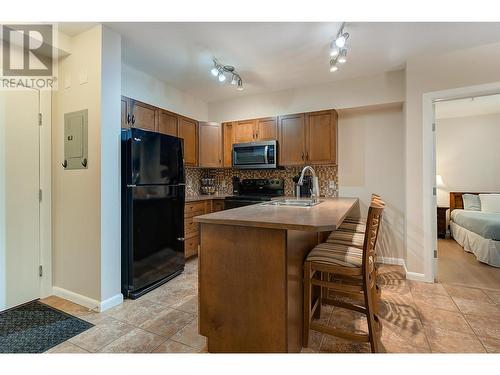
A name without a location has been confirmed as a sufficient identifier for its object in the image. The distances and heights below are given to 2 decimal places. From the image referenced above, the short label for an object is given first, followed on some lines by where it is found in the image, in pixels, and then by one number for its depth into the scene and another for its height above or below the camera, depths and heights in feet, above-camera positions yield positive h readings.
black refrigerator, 7.71 -0.77
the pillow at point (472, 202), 15.02 -1.06
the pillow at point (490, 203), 14.03 -1.05
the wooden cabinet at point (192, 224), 11.07 -1.71
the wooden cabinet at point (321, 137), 11.12 +2.29
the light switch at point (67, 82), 7.67 +3.39
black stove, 12.14 -0.19
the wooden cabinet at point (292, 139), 11.70 +2.32
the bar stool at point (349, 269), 5.01 -1.76
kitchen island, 4.60 -1.87
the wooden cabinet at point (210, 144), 13.25 +2.36
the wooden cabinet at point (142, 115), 9.41 +2.94
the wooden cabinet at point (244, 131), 12.89 +3.01
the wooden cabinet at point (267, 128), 12.34 +3.00
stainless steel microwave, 12.06 +1.62
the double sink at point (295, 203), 7.92 -0.58
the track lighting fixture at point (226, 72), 9.24 +4.71
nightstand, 16.00 -2.43
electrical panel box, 7.30 +1.49
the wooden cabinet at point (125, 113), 8.97 +2.77
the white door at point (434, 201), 9.20 -0.60
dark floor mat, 5.49 -3.55
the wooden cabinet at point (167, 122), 10.66 +2.99
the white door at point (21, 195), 7.21 -0.21
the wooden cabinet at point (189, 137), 12.05 +2.55
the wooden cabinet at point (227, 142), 13.38 +2.47
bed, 10.71 -2.39
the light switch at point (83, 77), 7.27 +3.35
